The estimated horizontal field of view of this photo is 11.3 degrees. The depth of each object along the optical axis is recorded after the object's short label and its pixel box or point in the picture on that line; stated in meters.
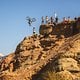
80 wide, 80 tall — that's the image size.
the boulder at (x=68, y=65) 46.07
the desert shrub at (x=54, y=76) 44.53
